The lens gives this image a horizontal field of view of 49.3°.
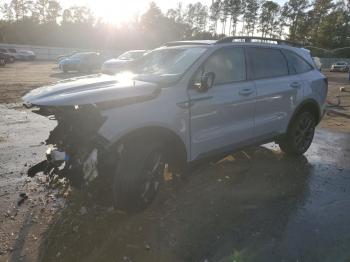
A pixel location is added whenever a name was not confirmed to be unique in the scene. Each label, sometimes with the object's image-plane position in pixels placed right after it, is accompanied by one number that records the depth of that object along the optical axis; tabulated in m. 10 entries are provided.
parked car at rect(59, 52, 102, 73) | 26.17
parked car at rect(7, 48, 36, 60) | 41.41
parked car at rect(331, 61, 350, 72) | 51.31
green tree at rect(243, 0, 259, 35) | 92.75
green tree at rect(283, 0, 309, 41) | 87.88
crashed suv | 3.79
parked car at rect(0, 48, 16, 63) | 35.94
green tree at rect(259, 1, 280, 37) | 93.19
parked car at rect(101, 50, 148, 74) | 18.34
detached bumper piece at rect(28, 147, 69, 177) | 3.94
